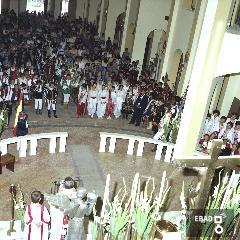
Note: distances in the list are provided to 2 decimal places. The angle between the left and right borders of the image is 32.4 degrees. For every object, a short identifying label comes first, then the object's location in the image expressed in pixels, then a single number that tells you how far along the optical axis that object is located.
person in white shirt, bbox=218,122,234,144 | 12.57
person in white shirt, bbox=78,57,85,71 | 19.10
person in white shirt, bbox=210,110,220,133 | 13.07
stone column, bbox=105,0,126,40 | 26.65
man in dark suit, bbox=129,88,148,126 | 14.27
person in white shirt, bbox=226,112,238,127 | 13.02
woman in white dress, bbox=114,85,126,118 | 15.12
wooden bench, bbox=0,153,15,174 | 10.18
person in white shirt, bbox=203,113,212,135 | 13.15
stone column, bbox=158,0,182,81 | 17.92
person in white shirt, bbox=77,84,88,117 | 14.87
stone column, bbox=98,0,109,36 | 28.20
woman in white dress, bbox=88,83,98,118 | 14.80
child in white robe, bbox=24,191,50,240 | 6.96
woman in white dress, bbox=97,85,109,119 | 14.84
